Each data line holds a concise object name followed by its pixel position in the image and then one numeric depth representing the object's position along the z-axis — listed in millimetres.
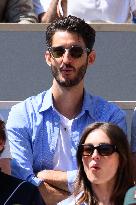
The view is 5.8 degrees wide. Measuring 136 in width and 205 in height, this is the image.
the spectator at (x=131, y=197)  5697
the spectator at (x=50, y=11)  11981
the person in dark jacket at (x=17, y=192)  7215
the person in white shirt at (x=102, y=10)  11594
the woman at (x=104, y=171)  7349
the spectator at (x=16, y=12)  11721
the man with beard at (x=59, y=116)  8603
